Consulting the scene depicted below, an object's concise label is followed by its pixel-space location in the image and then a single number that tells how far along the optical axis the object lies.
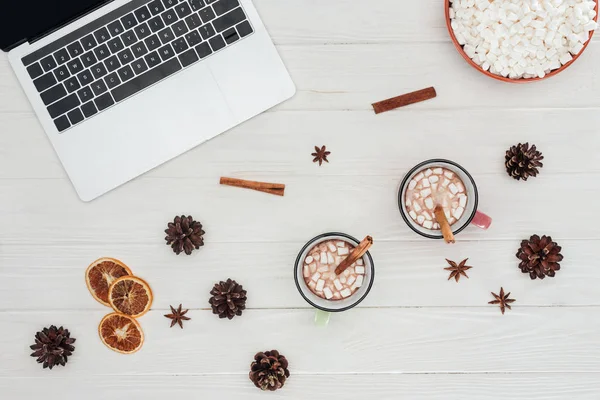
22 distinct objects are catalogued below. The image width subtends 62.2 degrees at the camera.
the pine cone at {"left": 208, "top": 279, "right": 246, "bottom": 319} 1.14
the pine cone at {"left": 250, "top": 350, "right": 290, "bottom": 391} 1.14
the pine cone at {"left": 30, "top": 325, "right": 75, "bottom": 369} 1.15
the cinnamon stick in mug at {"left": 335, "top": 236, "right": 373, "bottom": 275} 1.01
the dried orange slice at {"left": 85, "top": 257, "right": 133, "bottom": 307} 1.16
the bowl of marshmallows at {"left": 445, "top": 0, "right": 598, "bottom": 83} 1.06
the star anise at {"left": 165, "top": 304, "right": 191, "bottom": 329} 1.17
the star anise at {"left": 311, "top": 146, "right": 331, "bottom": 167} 1.16
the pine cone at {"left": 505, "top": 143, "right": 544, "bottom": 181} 1.13
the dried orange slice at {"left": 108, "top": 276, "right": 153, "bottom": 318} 1.15
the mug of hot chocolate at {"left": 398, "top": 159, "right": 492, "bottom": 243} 1.12
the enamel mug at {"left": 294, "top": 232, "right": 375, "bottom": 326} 1.10
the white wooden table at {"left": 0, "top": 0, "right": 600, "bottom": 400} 1.16
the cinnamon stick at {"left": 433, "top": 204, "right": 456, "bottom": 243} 1.05
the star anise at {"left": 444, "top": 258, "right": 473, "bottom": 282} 1.17
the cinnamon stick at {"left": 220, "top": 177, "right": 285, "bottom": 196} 1.16
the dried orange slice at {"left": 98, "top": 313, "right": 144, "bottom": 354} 1.16
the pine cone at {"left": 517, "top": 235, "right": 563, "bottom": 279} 1.15
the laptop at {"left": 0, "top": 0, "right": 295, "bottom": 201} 1.08
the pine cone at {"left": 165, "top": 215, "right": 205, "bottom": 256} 1.14
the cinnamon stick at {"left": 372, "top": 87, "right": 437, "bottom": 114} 1.15
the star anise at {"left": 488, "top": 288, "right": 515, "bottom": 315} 1.17
